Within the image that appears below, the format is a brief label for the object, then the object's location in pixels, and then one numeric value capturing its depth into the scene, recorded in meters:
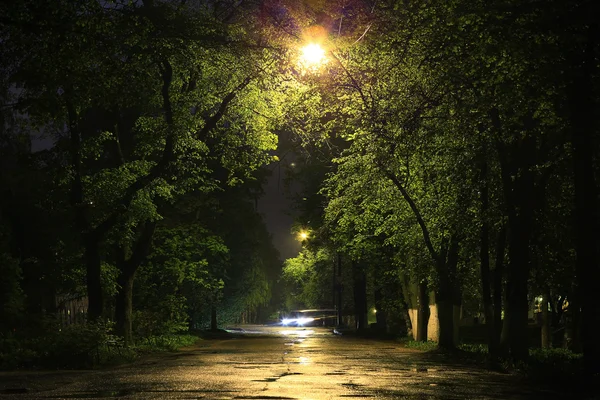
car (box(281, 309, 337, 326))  98.36
